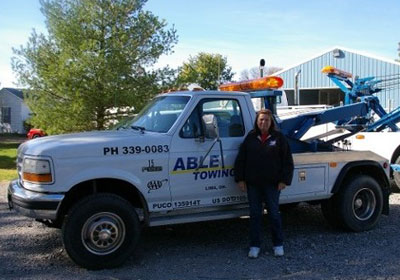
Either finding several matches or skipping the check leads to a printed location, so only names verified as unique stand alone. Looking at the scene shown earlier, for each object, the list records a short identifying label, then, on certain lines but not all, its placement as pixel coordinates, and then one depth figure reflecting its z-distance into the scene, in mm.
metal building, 27312
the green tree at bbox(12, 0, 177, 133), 16203
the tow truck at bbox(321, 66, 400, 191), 10742
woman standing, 6082
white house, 44531
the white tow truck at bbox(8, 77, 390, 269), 5461
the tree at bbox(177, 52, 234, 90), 45562
